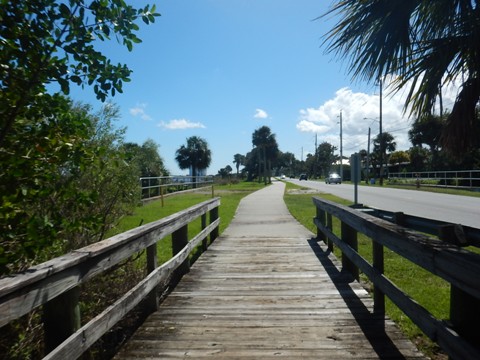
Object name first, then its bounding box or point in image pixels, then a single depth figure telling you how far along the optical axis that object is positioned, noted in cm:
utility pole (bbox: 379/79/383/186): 5005
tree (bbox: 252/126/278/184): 10750
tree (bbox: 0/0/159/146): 291
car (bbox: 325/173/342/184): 6650
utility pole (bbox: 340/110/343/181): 7435
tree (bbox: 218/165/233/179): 13340
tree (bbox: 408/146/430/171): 6712
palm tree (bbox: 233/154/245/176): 14606
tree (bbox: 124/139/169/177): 4410
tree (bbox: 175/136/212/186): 8838
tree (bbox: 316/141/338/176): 13500
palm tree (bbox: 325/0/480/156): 353
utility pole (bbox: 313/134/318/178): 13008
